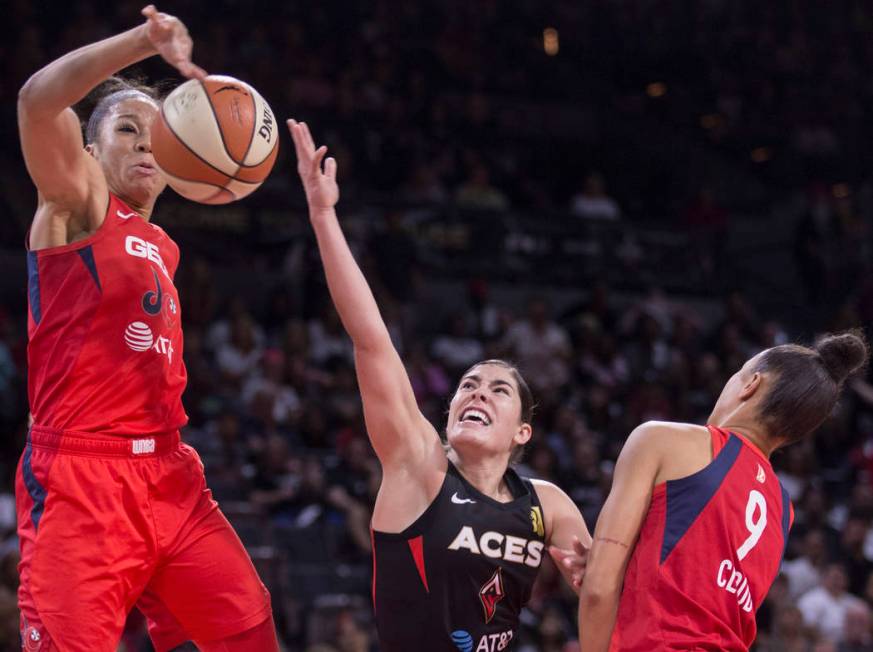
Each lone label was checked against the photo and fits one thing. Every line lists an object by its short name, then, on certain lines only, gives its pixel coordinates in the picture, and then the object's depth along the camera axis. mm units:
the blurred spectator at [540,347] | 12117
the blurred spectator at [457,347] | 12023
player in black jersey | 3955
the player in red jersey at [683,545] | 3543
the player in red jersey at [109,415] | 3691
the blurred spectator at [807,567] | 10195
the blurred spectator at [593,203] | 15102
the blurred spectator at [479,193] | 14240
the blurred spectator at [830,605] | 9562
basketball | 3947
